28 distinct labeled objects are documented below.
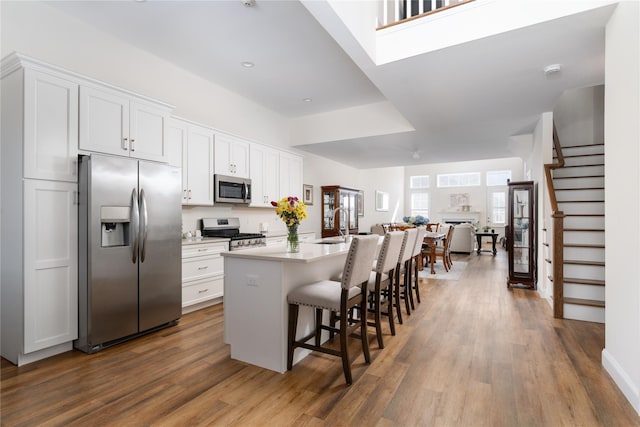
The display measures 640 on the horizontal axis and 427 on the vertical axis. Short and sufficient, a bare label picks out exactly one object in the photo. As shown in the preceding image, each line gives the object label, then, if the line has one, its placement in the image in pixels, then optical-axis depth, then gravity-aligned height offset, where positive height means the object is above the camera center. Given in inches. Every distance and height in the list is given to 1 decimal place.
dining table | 245.3 -22.9
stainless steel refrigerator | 104.3 -12.7
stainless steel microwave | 168.9 +12.7
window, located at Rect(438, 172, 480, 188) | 497.5 +52.8
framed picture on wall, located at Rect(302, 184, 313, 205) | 251.1 +15.2
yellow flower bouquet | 105.9 -0.6
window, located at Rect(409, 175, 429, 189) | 531.8 +52.6
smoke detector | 120.9 +54.4
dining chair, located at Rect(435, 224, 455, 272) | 247.4 -29.3
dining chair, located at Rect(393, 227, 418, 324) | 126.3 -19.0
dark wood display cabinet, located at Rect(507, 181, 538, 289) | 192.5 -12.8
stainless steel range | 167.0 -11.2
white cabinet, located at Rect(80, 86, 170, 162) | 107.5 +31.3
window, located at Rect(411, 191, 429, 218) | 529.0 +17.0
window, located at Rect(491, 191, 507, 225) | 477.7 +8.3
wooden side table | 338.5 -28.5
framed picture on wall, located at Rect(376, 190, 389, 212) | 417.1 +16.3
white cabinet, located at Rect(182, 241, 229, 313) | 143.1 -28.4
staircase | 139.0 -7.3
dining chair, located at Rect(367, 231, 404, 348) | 104.5 -20.6
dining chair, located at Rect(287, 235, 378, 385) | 85.4 -23.0
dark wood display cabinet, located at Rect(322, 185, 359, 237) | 274.3 +1.9
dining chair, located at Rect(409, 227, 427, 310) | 151.0 -20.0
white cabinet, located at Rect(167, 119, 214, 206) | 149.3 +26.4
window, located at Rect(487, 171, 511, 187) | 479.9 +53.6
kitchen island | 91.7 -25.9
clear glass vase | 106.0 -8.1
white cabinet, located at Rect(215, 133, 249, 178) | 171.6 +31.0
